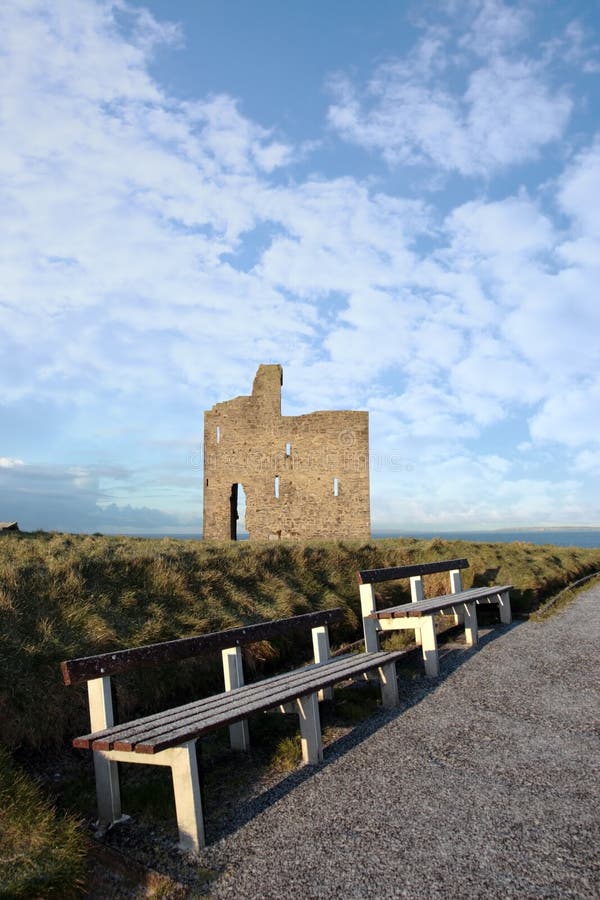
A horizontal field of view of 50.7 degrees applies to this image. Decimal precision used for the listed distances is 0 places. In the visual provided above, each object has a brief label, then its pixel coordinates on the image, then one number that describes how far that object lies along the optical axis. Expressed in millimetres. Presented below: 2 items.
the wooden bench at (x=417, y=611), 5719
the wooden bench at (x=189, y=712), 3012
